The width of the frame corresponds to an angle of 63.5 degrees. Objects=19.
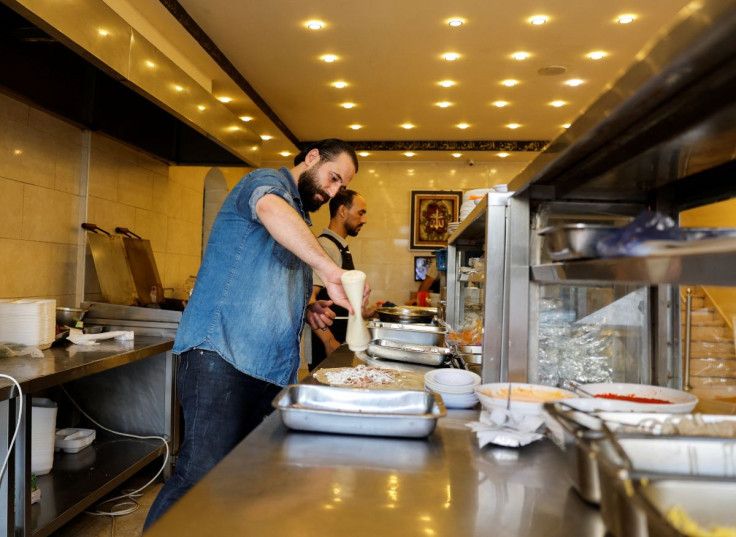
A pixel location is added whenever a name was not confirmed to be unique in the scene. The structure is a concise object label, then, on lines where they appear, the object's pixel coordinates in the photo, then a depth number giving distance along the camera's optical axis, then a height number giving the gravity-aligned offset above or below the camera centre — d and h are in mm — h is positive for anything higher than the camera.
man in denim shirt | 1898 -176
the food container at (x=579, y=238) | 1023 +81
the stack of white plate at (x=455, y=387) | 1693 -305
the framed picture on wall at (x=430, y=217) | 8477 +903
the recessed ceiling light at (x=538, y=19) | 4146 +1853
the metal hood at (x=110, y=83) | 2553 +1051
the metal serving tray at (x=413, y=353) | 2529 -315
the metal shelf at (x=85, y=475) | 2492 -1011
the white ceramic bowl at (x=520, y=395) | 1377 -277
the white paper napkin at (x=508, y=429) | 1308 -336
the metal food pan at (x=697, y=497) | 752 -270
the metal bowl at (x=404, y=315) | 3682 -229
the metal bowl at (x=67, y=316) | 3426 -262
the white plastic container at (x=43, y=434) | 2742 -769
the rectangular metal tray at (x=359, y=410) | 1324 -306
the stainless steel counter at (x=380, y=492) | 900 -373
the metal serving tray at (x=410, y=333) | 3092 -283
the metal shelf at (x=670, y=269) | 769 +25
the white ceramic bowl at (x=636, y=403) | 1208 -252
